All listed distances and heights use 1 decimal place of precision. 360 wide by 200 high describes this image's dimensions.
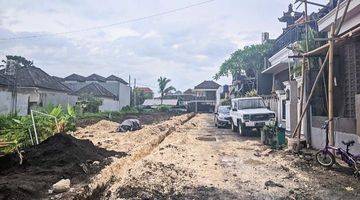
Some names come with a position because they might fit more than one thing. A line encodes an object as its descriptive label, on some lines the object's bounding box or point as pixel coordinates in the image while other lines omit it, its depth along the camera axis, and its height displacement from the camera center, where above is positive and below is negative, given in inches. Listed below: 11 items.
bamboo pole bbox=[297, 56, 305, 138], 553.0 +30.3
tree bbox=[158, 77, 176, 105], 3073.3 +205.8
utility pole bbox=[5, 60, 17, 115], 1155.3 +39.8
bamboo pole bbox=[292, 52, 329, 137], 491.0 +11.9
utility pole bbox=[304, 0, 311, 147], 568.1 -6.5
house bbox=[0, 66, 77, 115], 1135.0 +63.9
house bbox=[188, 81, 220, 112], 3537.9 +160.5
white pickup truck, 804.0 -15.4
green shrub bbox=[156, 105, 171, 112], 2464.3 -5.5
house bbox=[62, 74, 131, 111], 2613.2 +172.1
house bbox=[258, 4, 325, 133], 746.2 +94.8
